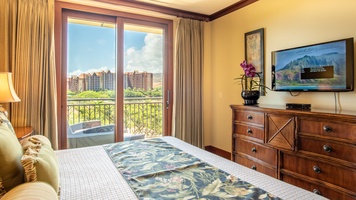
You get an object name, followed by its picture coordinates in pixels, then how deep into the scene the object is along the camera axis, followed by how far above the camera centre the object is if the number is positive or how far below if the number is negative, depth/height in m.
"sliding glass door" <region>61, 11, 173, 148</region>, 3.43 +0.31
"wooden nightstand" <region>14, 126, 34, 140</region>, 2.38 -0.39
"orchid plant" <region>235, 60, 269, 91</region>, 3.11 +0.29
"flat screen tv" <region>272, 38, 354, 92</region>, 2.23 +0.35
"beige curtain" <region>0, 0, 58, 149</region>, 2.88 +0.51
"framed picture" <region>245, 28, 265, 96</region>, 3.27 +0.74
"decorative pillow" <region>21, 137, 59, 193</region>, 1.00 -0.33
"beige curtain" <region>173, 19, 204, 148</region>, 4.02 +0.29
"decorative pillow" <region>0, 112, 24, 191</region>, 0.97 -0.30
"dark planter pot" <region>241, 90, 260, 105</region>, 2.97 +0.02
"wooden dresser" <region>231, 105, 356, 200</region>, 1.93 -0.51
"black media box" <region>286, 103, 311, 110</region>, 2.39 -0.10
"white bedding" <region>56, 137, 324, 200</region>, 1.18 -0.51
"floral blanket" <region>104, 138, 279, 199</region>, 1.16 -0.50
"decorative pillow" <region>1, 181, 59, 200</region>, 0.85 -0.38
